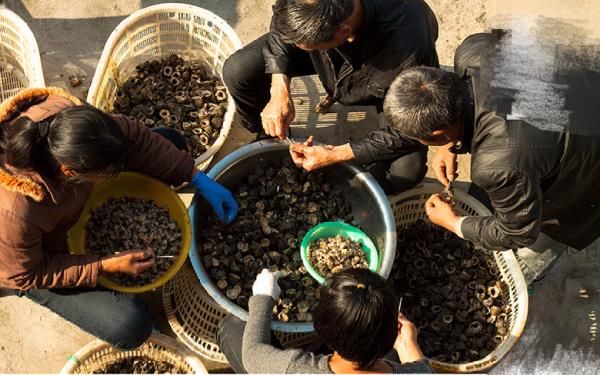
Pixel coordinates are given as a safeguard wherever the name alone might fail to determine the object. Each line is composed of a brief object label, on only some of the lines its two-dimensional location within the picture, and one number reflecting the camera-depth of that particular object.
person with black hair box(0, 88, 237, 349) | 2.48
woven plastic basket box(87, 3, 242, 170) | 3.59
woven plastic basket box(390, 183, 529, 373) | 3.30
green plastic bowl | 3.23
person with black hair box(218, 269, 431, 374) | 2.20
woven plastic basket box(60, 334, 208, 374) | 3.22
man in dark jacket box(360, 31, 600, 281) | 2.47
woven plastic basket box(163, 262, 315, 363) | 3.39
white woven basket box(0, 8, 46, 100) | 3.48
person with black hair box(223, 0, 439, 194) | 2.79
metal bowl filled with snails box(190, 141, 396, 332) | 3.20
